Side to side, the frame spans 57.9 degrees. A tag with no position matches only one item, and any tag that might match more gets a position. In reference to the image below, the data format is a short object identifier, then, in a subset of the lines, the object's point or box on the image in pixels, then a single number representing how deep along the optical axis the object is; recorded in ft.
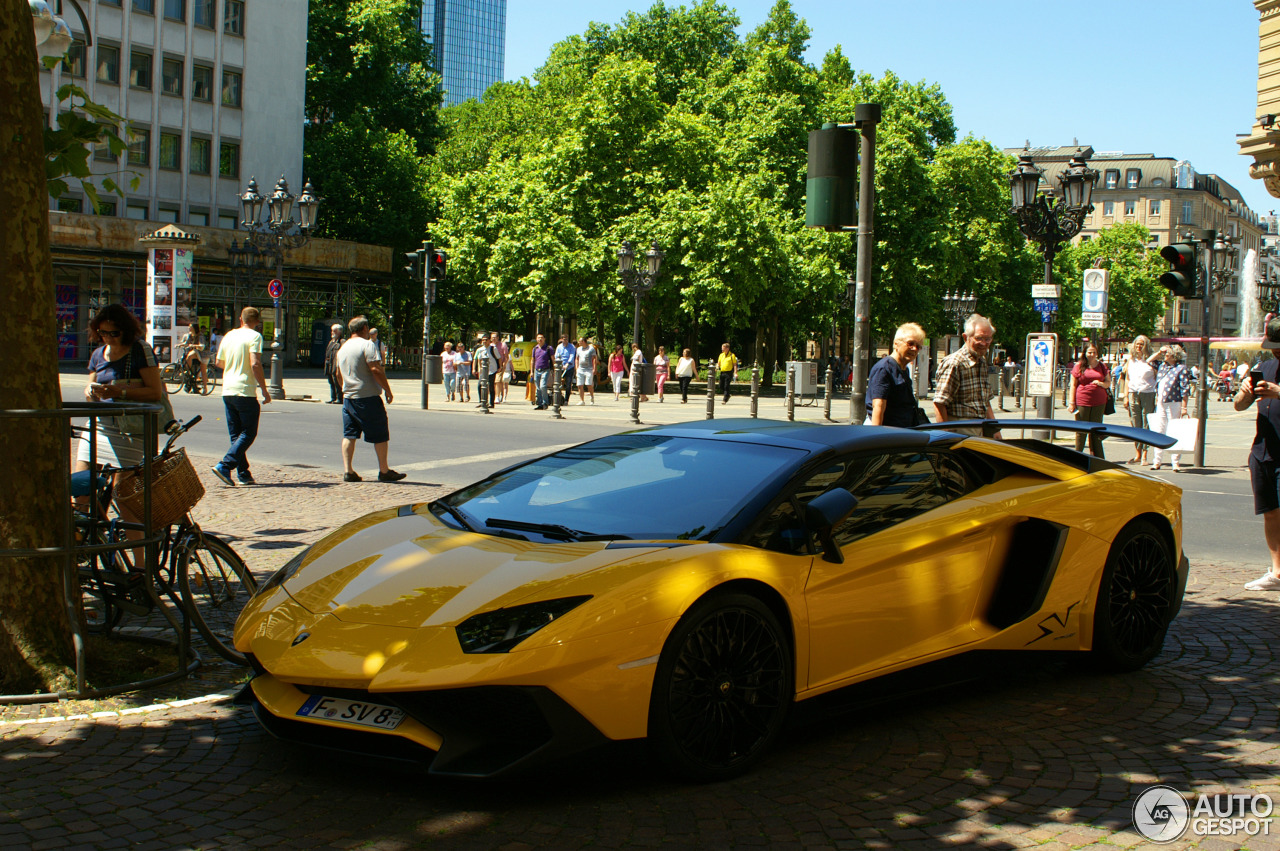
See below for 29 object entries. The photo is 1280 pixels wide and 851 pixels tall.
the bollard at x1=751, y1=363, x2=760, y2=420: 80.02
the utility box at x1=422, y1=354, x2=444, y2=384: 95.25
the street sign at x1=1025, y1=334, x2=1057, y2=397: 49.98
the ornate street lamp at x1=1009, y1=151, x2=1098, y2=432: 54.60
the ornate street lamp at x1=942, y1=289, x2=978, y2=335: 136.46
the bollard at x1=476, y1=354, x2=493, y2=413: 85.30
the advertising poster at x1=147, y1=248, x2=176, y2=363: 102.22
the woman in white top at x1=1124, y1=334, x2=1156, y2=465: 58.23
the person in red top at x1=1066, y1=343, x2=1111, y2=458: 52.31
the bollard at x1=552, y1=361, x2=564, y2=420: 78.31
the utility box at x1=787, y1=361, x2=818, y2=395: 94.59
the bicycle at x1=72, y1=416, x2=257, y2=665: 16.96
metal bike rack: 14.99
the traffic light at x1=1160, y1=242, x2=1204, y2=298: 38.78
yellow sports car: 11.59
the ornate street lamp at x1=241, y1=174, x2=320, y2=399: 90.17
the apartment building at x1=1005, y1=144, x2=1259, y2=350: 431.43
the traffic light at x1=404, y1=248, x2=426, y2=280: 90.16
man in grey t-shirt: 37.83
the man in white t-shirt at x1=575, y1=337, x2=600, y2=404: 102.61
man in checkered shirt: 26.71
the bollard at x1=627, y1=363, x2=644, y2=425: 76.48
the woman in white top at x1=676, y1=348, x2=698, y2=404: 110.73
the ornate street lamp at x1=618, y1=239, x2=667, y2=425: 94.63
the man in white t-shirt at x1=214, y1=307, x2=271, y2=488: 37.99
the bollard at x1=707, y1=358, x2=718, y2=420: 73.97
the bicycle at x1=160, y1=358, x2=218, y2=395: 94.32
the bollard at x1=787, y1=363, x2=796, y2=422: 79.01
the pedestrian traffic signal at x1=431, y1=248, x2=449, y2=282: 84.84
